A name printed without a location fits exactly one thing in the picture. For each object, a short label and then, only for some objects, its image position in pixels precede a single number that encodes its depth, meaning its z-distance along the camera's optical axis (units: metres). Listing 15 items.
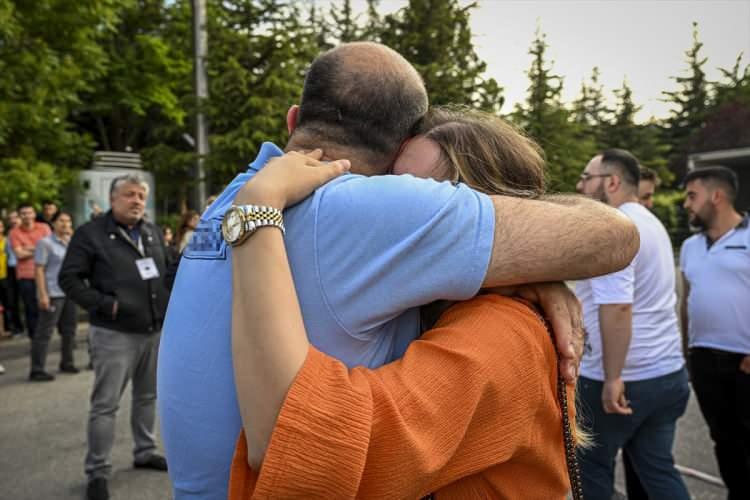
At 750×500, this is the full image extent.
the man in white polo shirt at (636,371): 3.10
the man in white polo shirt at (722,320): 3.65
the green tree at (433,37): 19.00
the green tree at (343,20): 21.62
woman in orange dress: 0.95
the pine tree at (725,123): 35.97
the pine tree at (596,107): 38.69
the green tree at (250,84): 12.64
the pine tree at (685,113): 42.34
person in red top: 9.20
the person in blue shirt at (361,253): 1.08
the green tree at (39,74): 9.52
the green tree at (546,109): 20.19
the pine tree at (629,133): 38.97
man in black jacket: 4.21
